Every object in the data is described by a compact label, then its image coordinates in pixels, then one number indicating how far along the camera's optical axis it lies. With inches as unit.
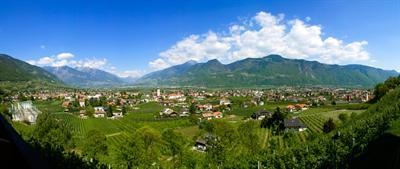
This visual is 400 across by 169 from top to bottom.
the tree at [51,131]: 1341.7
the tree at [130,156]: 1053.8
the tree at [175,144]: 1363.2
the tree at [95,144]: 1304.7
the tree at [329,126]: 1776.6
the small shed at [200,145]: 1825.3
